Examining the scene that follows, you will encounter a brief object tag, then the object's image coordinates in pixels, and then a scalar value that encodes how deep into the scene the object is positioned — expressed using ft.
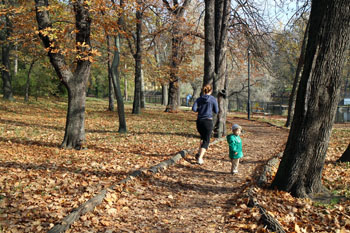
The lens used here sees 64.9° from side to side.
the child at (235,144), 20.94
